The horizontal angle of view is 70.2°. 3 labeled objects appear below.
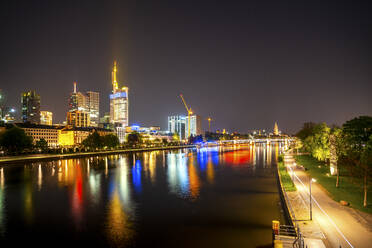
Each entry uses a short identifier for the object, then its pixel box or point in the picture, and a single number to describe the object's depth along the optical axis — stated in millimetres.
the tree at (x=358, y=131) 29012
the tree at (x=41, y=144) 83062
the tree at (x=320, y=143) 33428
